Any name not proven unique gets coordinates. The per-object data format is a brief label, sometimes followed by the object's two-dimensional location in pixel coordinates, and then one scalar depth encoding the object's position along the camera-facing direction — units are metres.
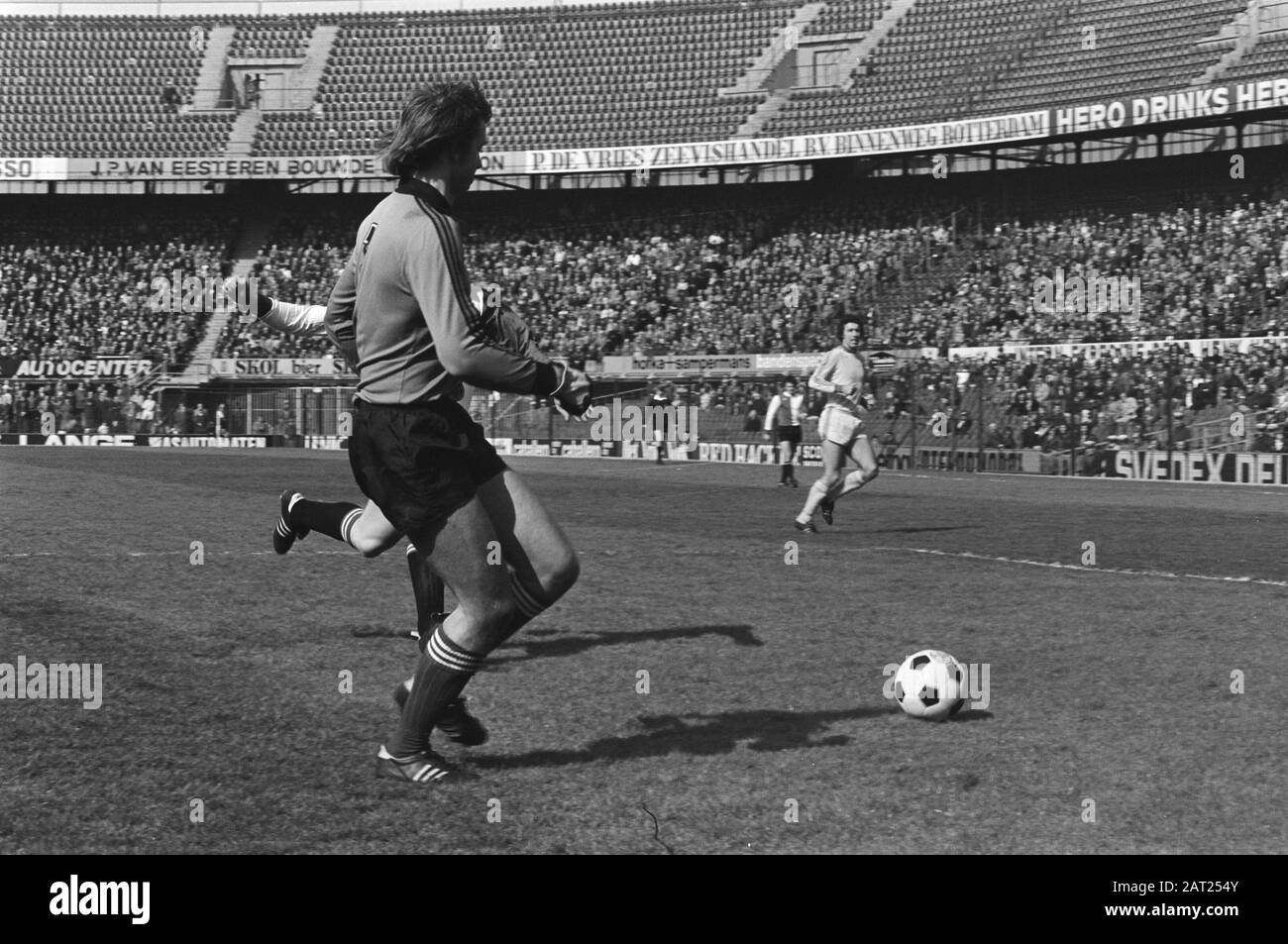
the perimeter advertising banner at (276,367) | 47.00
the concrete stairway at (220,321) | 48.28
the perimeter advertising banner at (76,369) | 47.91
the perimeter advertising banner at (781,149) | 38.25
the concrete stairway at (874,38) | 51.19
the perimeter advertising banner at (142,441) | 46.12
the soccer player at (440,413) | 4.87
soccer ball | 6.26
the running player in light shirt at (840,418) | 16.20
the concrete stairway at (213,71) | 56.16
